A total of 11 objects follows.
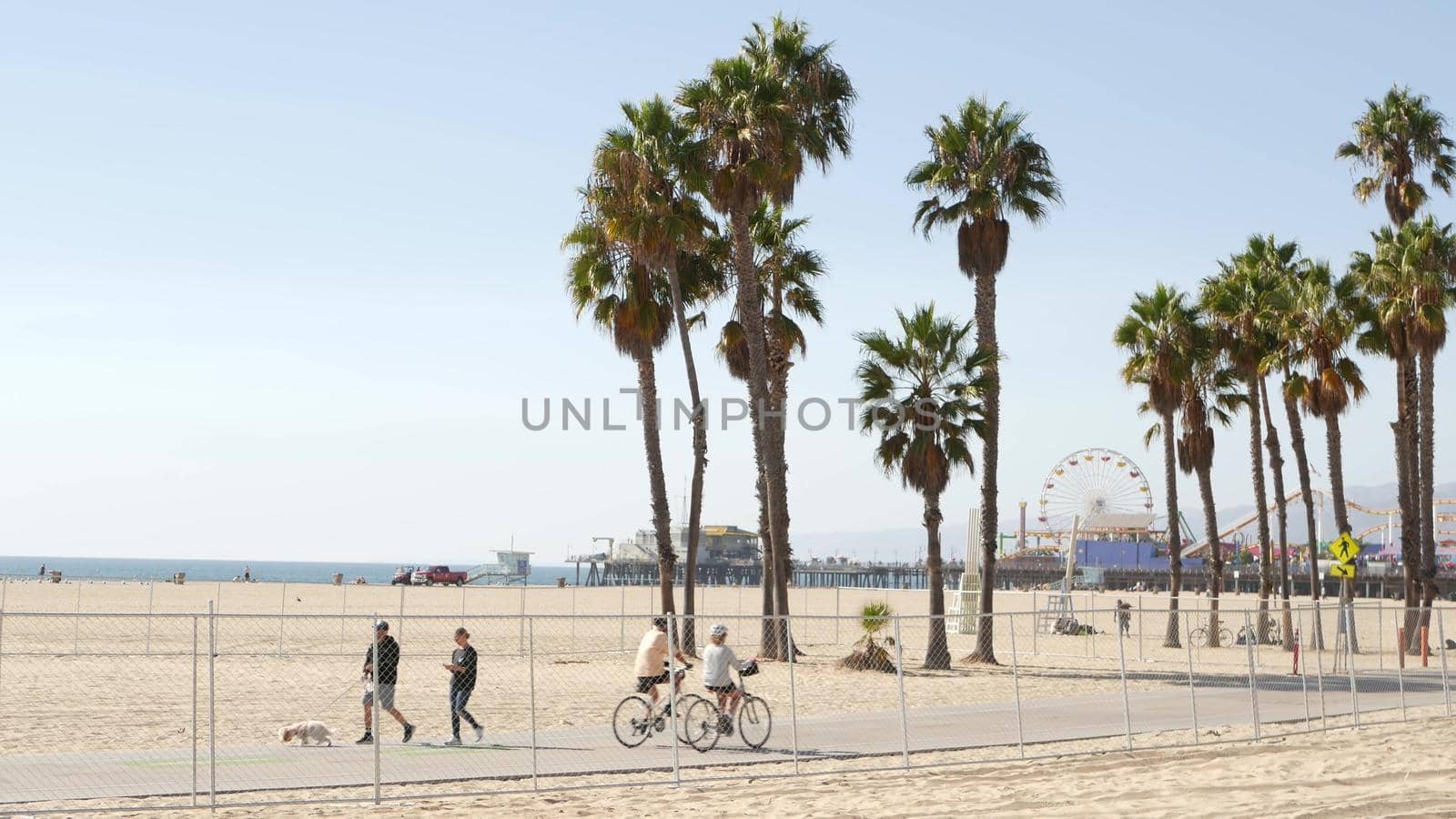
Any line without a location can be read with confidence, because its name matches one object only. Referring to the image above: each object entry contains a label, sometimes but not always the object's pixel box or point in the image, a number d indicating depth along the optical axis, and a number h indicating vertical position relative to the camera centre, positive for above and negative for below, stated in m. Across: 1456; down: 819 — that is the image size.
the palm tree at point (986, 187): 31.67 +8.04
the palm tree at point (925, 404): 30.39 +3.00
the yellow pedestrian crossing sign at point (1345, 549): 32.28 -0.29
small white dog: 15.84 -2.03
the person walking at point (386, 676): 16.17 -1.45
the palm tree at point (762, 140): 29.91 +8.68
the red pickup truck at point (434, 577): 103.69 -1.92
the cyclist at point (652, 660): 15.87 -1.27
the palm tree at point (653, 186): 30.75 +7.94
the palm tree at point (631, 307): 32.84 +5.65
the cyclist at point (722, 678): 15.85 -1.50
